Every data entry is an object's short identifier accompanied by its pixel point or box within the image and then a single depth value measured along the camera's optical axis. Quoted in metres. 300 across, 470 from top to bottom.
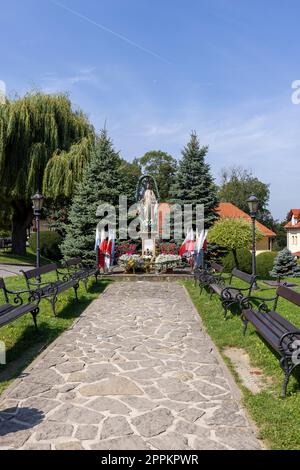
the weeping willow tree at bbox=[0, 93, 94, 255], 20.84
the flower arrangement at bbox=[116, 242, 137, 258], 17.31
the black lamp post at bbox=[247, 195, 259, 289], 12.92
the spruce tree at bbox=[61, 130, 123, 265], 19.80
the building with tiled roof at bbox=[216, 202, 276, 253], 42.41
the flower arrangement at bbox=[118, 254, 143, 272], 15.96
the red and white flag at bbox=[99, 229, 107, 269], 16.23
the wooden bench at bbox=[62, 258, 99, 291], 11.45
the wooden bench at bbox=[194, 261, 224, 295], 11.59
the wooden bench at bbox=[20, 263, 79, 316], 8.30
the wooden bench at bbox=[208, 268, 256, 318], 8.17
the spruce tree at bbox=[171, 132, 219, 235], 22.33
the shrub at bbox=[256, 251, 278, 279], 23.44
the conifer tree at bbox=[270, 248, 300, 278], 20.72
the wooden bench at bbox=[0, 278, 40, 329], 5.91
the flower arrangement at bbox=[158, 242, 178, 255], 17.54
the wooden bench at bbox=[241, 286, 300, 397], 4.38
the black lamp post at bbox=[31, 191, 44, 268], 12.36
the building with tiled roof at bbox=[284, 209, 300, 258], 53.09
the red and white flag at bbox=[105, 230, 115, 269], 16.36
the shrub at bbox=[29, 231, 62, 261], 27.72
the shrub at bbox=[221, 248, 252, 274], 22.02
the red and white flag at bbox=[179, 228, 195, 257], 17.03
